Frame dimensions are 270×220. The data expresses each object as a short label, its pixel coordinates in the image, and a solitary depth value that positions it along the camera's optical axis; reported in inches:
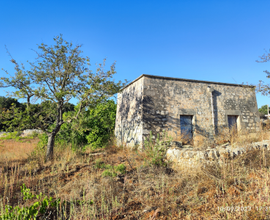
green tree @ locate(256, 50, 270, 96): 324.1
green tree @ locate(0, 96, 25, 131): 747.0
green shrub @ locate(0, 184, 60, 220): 101.4
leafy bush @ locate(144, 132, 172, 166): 221.4
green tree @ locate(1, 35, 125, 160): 257.6
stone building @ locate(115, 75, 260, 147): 328.8
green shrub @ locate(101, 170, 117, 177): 195.8
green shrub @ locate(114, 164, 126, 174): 211.0
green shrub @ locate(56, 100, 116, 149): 380.8
